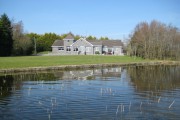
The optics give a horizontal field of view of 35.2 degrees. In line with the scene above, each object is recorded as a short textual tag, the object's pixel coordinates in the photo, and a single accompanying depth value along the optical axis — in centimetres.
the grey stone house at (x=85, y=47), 9819
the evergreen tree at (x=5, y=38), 7519
